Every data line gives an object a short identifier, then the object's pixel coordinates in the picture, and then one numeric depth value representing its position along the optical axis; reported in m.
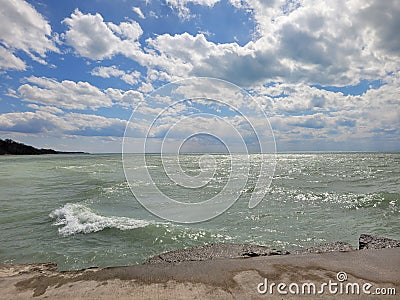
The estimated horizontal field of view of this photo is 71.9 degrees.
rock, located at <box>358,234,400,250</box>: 4.09
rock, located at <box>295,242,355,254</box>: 4.09
